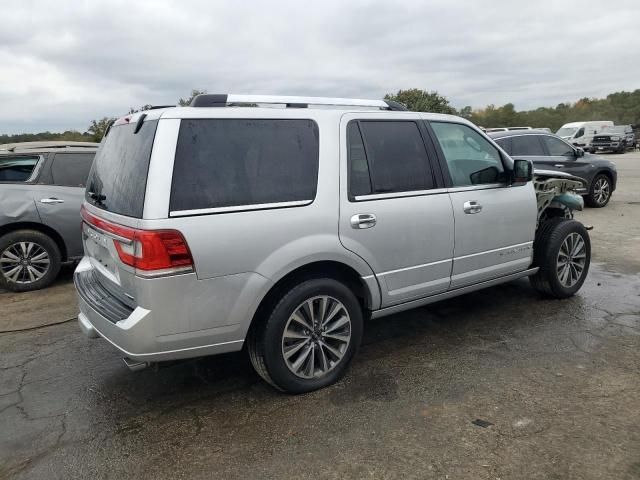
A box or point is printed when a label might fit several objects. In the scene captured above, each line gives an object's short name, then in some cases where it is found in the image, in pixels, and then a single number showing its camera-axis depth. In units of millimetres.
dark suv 9688
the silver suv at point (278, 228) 2709
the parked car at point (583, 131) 31281
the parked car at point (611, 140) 30478
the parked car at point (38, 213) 5738
